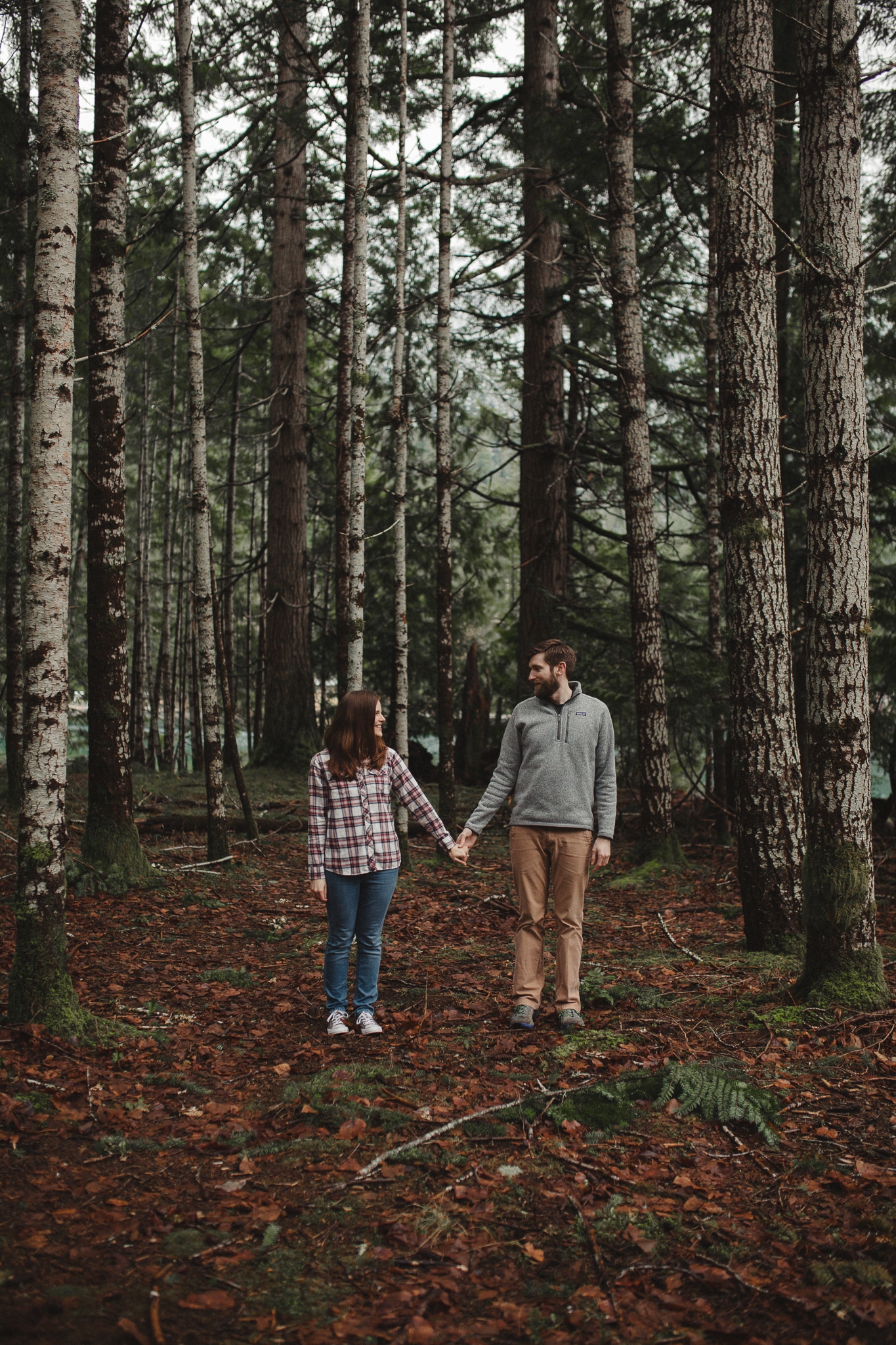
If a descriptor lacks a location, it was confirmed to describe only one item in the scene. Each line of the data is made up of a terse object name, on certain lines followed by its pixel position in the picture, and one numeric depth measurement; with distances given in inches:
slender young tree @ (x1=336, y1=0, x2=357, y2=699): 365.7
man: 215.0
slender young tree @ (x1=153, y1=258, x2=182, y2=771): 810.8
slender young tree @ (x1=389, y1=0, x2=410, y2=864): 403.9
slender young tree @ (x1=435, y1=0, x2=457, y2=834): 418.9
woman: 209.9
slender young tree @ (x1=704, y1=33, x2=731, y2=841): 473.7
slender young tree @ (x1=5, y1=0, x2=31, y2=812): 461.7
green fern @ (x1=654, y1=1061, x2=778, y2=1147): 159.9
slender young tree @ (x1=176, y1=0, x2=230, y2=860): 348.2
